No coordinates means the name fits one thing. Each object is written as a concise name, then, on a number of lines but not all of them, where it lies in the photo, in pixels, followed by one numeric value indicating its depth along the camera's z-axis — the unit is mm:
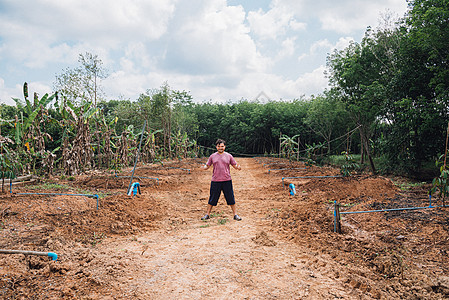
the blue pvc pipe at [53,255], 2594
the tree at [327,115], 21050
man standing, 4773
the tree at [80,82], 13203
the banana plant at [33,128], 7363
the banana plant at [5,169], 4883
